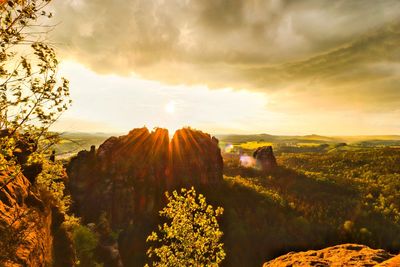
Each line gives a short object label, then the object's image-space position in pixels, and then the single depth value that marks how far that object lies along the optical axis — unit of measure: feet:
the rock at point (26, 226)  59.98
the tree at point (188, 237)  90.12
